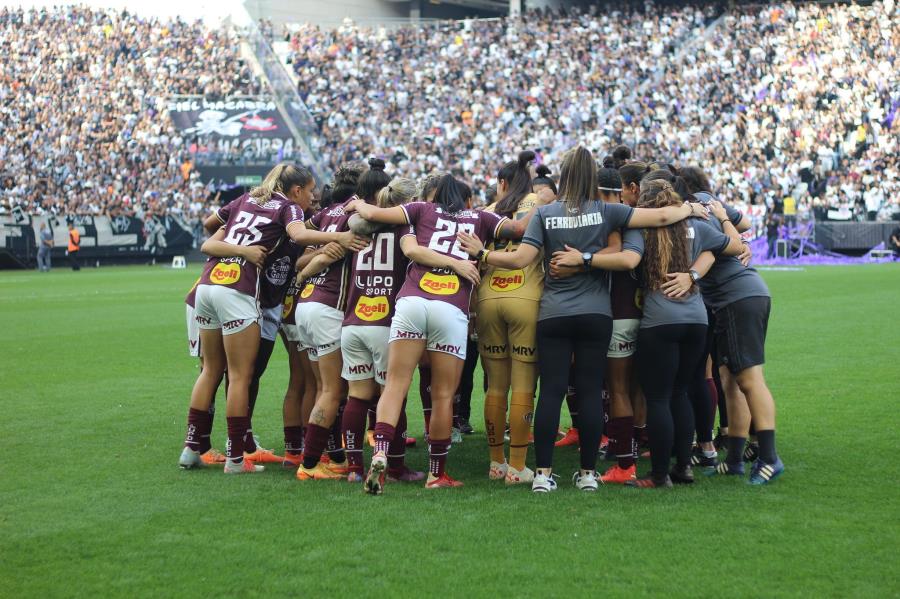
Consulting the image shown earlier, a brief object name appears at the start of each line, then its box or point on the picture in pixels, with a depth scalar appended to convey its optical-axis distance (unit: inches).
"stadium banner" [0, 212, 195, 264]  1362.0
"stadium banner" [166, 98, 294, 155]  1545.3
